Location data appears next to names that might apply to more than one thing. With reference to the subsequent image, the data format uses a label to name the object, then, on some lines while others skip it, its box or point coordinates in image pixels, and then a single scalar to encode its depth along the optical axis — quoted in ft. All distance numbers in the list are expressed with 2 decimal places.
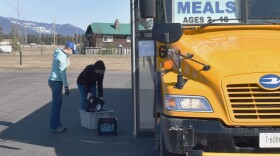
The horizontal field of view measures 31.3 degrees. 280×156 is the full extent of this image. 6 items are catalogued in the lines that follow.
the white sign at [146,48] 27.17
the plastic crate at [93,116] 32.35
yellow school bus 15.55
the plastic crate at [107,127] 30.45
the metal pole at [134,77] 28.73
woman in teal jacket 30.78
